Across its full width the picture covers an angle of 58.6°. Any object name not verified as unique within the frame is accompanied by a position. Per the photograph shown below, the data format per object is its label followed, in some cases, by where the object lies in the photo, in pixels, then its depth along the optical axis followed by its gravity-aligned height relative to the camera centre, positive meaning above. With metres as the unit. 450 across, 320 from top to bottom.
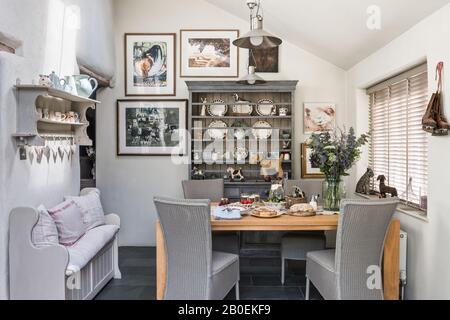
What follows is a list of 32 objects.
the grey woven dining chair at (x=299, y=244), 3.67 -0.78
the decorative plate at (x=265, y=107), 4.90 +0.64
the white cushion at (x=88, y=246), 2.75 -0.66
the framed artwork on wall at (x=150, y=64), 5.12 +1.22
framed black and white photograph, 5.10 +0.41
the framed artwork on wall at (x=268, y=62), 5.07 +1.23
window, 3.18 +0.23
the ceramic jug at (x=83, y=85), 3.48 +0.65
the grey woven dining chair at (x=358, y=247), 2.52 -0.57
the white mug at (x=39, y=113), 2.97 +0.35
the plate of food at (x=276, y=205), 3.31 -0.39
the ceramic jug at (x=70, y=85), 3.30 +0.62
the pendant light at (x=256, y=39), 2.84 +0.88
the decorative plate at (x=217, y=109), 4.91 +0.62
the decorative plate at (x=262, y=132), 4.94 +0.33
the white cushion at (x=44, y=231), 2.74 -0.51
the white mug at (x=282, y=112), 4.85 +0.57
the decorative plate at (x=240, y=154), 4.93 +0.06
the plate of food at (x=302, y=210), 2.96 -0.39
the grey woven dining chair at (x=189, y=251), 2.50 -0.59
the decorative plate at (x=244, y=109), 4.95 +0.62
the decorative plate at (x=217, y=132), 4.93 +0.34
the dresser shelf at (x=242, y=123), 4.70 +0.45
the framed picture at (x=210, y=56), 5.09 +1.31
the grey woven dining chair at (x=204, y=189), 4.17 -0.31
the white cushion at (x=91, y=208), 3.45 -0.44
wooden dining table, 2.75 -0.48
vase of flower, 3.04 +0.01
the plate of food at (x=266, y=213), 2.90 -0.40
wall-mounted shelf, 2.78 +0.34
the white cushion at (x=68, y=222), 2.99 -0.48
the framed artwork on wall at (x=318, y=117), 5.05 +0.53
